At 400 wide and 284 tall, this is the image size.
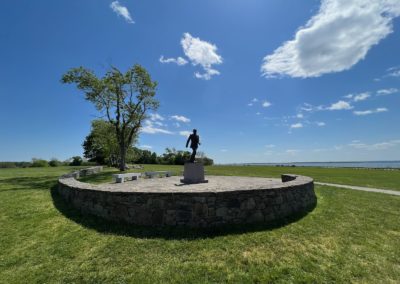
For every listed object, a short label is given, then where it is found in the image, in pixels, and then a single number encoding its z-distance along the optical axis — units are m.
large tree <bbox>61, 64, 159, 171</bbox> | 22.45
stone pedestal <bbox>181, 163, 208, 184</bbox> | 11.62
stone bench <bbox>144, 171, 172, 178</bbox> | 15.92
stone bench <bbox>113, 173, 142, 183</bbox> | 13.20
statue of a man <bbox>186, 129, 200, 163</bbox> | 12.27
